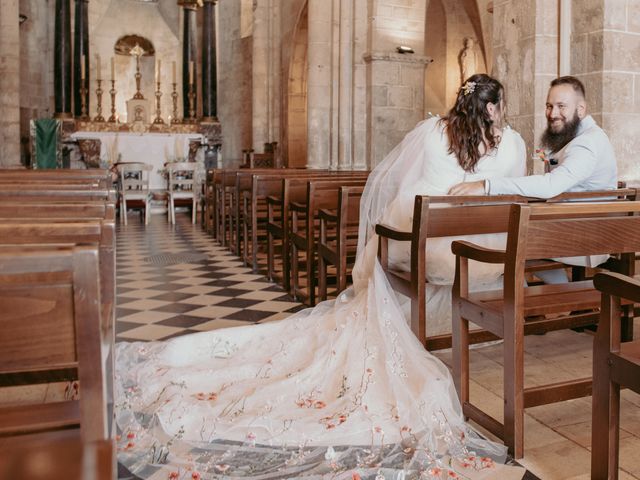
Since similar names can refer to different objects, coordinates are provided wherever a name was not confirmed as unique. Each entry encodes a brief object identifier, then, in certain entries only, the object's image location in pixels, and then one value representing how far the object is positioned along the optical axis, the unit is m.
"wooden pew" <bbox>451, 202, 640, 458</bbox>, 2.30
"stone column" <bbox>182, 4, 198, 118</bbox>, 16.31
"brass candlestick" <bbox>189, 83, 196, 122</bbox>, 16.16
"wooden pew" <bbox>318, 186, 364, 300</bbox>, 4.29
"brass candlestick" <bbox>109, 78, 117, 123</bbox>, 14.59
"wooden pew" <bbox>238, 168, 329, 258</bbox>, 6.26
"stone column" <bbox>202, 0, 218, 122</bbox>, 15.88
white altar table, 12.85
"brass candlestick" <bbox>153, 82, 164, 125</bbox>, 15.15
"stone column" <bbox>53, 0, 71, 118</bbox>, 15.00
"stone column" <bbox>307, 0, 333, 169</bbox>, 10.10
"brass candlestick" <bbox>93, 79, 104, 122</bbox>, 14.82
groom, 3.35
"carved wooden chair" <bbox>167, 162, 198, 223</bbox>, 11.20
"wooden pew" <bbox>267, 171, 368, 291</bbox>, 5.45
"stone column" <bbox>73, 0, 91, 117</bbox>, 15.27
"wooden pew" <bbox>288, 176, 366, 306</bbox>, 4.86
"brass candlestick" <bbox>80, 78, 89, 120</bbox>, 15.27
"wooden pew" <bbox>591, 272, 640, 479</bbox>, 1.83
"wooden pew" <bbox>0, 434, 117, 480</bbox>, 1.14
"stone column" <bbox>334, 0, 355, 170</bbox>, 9.68
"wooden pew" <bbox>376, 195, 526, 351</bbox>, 2.99
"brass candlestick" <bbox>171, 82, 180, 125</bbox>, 15.52
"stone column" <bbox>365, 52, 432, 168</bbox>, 9.16
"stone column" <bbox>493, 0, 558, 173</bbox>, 5.04
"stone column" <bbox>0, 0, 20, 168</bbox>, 12.07
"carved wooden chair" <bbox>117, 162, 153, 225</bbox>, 10.86
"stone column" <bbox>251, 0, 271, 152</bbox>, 14.78
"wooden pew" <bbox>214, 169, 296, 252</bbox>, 7.71
